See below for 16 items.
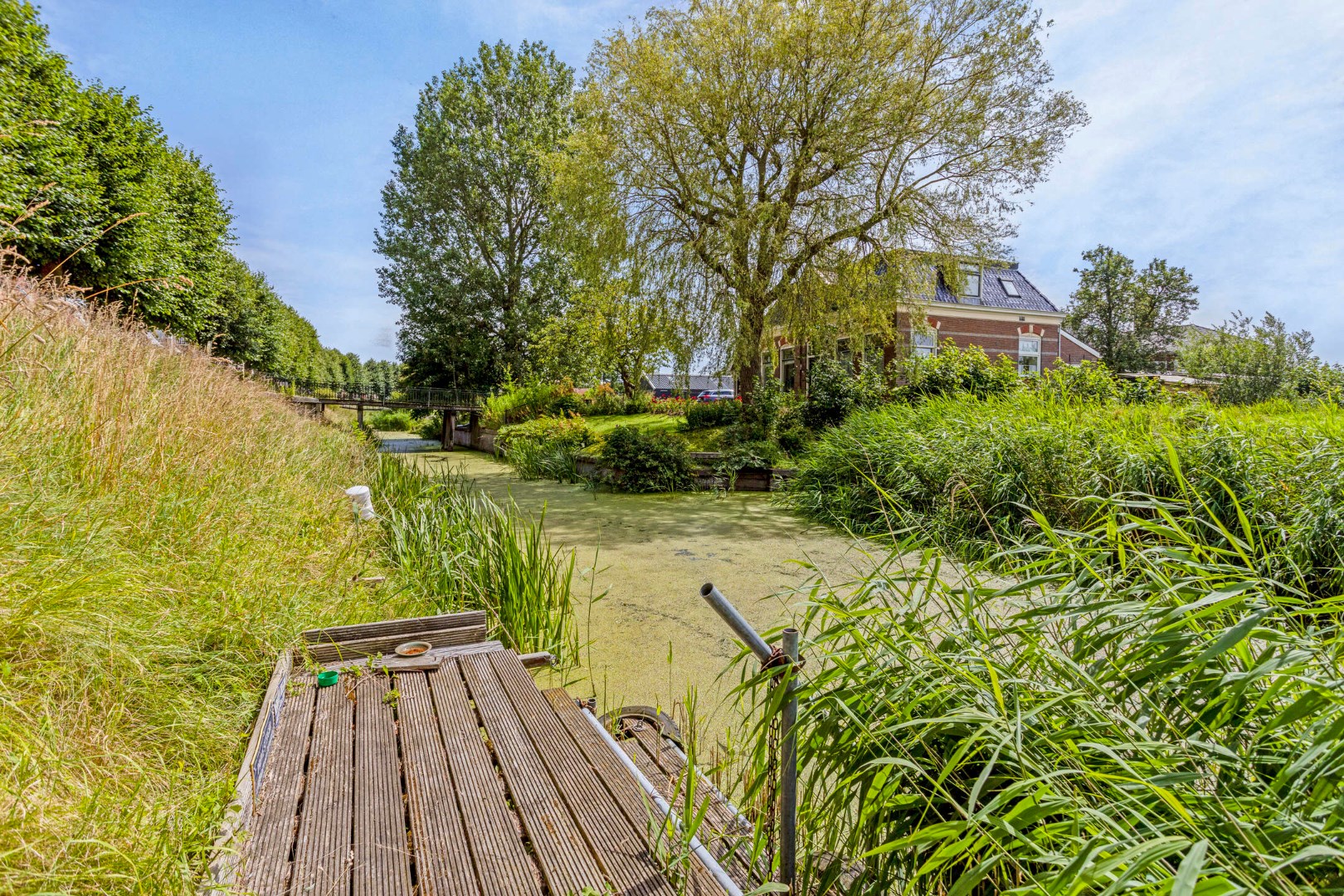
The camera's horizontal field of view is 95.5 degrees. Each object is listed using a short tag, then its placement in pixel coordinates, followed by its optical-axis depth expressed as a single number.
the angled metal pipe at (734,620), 1.03
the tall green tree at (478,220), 17.73
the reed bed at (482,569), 2.69
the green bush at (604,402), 14.67
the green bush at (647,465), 7.85
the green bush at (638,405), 15.27
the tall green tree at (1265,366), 11.59
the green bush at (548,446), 9.23
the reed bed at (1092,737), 0.68
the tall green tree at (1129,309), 25.80
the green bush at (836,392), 8.82
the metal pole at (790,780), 1.08
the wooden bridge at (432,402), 16.59
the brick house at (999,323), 16.73
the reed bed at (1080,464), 3.20
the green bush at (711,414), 10.53
